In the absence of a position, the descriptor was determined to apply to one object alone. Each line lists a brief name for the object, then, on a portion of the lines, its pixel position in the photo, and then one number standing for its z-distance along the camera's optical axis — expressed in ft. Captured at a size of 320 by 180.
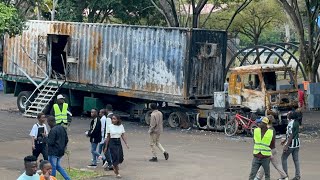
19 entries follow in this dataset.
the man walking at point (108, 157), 52.60
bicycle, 75.92
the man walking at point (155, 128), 57.52
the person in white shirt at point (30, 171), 31.76
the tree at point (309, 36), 102.53
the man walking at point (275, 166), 46.39
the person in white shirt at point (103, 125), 54.24
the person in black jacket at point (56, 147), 46.65
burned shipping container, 81.87
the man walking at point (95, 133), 54.13
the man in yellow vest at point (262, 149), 44.73
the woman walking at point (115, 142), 51.19
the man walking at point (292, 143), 48.83
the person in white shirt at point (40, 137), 50.16
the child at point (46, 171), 32.60
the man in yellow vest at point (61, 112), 61.00
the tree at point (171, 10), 111.45
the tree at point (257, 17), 159.74
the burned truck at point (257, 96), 76.28
